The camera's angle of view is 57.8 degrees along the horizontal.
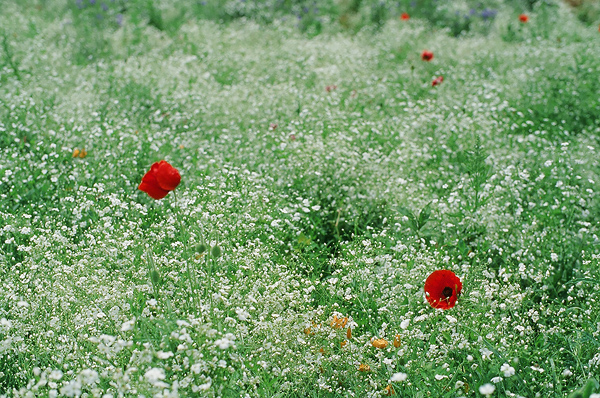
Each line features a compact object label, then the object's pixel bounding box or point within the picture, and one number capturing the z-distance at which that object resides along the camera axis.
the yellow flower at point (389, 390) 2.46
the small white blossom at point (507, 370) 2.24
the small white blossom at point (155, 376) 1.90
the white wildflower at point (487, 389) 1.91
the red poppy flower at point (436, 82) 5.79
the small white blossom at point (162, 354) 2.06
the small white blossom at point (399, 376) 2.11
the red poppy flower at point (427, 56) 6.26
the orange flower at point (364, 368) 2.61
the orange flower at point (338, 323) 2.75
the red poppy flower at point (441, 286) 2.74
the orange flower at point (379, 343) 2.64
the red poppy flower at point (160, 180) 2.63
